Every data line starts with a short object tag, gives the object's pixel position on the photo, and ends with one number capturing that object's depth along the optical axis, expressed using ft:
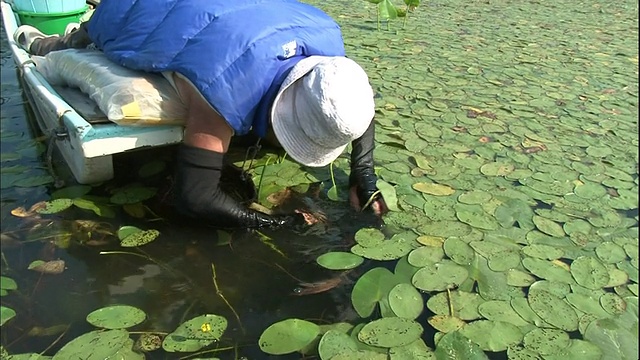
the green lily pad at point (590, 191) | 7.24
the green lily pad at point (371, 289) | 5.39
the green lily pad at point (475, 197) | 7.02
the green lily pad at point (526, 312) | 5.17
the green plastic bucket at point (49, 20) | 10.14
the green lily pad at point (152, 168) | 7.37
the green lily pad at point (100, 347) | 4.66
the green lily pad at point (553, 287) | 5.55
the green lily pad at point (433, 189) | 7.19
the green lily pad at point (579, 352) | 4.78
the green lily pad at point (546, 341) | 4.86
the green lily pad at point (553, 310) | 5.16
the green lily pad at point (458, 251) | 5.96
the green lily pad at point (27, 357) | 4.67
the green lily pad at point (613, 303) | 5.33
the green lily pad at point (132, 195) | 6.82
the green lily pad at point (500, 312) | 5.19
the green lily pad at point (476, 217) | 6.55
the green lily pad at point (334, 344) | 4.80
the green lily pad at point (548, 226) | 6.48
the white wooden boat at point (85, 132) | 5.93
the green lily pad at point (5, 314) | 5.09
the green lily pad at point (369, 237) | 6.24
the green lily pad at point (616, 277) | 5.69
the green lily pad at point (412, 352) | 4.75
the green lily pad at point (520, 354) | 4.79
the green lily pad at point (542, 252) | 6.07
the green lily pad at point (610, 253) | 6.06
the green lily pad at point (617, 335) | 4.85
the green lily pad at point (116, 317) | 5.03
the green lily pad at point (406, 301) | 5.26
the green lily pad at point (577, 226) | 6.53
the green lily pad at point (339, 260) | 5.92
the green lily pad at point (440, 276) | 5.59
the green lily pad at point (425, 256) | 5.91
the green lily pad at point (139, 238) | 6.15
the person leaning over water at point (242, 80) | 5.23
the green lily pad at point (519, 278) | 5.66
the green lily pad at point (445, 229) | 6.40
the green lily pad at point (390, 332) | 4.89
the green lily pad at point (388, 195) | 6.80
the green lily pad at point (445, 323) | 5.10
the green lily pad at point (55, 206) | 6.56
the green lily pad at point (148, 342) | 4.84
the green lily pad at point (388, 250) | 6.04
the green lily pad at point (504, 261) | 5.87
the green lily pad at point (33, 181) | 7.08
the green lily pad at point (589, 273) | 5.68
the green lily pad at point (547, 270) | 5.75
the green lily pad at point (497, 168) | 7.72
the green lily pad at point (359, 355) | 4.74
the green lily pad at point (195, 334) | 4.85
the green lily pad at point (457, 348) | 4.78
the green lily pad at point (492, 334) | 4.91
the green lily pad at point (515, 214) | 6.63
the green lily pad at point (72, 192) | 6.84
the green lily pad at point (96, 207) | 6.59
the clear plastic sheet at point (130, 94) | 5.90
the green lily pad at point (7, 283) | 5.47
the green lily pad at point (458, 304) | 5.27
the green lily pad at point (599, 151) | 8.34
